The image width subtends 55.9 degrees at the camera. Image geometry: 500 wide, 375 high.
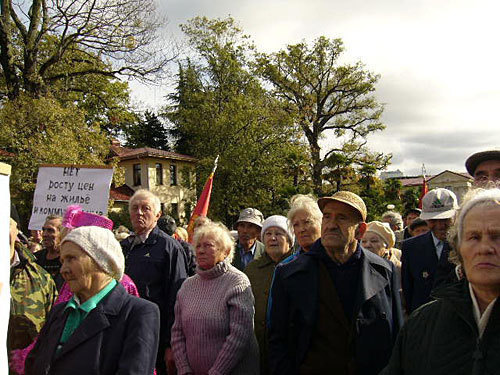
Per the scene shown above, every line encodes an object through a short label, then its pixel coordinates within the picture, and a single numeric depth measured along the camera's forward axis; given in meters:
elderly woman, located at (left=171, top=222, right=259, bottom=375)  3.52
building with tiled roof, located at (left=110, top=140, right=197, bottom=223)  38.97
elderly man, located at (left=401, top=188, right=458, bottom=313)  4.16
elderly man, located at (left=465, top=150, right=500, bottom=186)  3.13
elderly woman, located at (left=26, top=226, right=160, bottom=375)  2.51
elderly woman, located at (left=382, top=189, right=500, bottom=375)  1.81
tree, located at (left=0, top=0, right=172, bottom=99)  17.14
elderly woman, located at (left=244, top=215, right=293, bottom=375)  4.25
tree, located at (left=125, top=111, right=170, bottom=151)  49.08
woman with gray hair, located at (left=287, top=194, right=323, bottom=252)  4.02
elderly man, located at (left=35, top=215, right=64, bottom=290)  4.74
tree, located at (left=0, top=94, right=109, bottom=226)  13.57
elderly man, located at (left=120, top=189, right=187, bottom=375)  4.38
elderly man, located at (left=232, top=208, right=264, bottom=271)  5.75
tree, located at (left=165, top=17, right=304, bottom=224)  29.27
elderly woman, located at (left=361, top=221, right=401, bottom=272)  5.29
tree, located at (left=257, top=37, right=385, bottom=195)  33.44
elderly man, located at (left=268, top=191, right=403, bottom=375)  2.89
